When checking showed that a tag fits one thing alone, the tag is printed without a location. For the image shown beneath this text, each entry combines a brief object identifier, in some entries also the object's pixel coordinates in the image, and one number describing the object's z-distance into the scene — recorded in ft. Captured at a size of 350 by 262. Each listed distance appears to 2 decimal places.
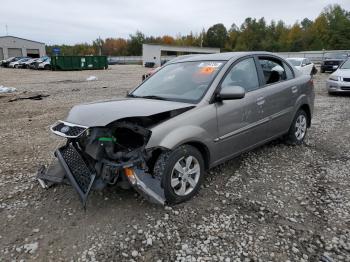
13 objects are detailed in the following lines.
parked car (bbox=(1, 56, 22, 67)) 141.38
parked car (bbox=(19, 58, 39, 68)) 129.39
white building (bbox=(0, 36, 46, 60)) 195.21
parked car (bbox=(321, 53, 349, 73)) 74.84
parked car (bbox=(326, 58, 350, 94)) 35.96
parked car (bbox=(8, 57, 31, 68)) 135.13
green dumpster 115.44
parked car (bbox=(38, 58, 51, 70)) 119.58
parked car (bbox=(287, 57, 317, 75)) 53.66
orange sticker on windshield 13.23
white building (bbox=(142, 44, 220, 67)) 172.07
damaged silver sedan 10.36
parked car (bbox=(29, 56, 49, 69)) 122.60
